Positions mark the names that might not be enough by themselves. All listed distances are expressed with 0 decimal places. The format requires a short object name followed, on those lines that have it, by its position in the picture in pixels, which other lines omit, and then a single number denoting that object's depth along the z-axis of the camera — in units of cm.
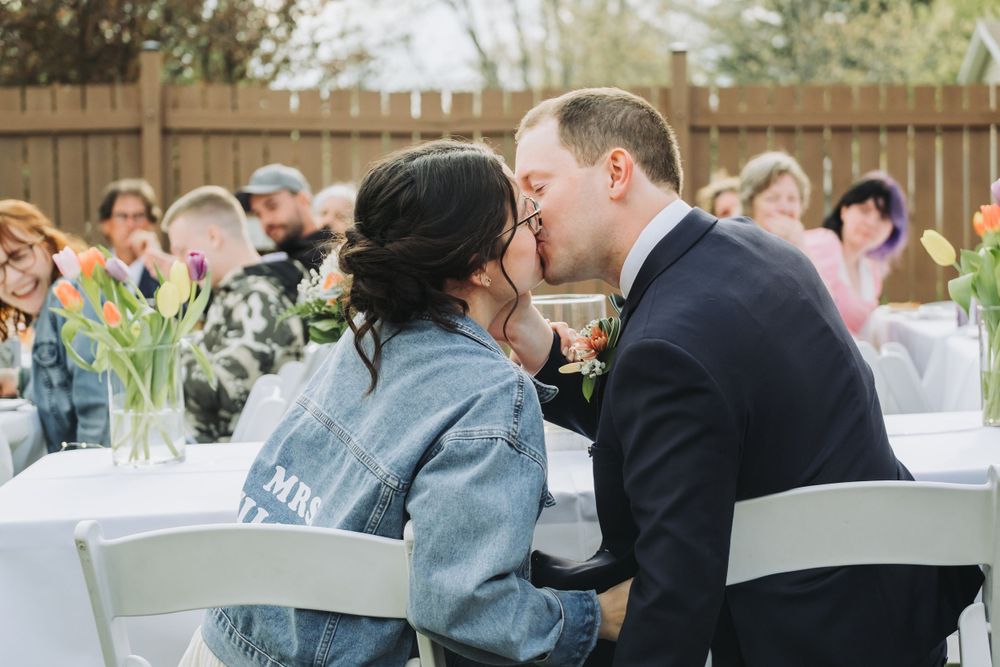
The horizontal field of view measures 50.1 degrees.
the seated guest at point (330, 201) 631
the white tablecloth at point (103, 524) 209
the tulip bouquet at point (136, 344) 249
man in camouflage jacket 393
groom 148
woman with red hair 358
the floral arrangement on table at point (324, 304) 292
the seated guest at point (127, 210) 642
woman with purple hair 568
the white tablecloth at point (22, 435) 345
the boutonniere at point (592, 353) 206
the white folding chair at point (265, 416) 299
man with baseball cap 609
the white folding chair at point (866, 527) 145
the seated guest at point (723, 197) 628
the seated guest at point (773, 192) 551
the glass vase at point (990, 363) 259
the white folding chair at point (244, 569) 138
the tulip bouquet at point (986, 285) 258
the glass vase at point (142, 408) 253
